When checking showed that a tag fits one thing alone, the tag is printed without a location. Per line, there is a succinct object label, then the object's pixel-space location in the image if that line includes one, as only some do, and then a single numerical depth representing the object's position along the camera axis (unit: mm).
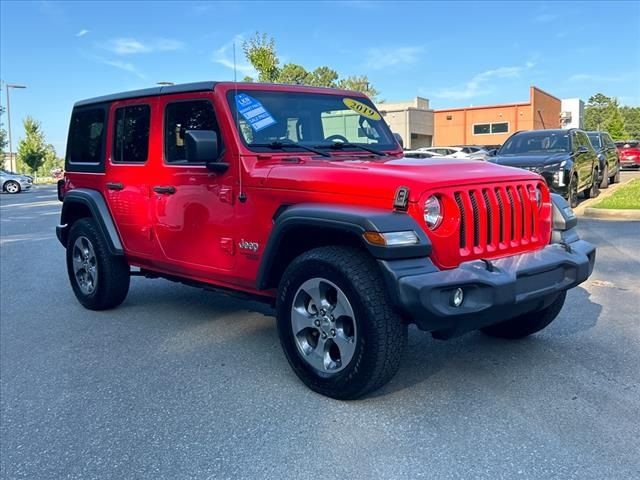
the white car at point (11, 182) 32250
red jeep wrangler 3217
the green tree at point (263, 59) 18859
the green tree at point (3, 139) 41562
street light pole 38828
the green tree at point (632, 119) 106938
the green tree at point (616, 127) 68812
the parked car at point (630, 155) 25609
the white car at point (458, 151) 24978
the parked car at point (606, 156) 15462
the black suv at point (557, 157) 10945
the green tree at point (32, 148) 46156
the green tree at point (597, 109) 95869
